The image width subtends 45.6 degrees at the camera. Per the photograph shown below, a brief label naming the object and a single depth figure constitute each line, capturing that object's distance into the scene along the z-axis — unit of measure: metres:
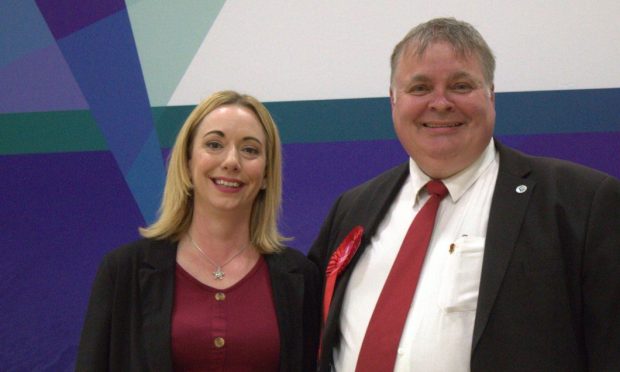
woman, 2.10
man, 1.83
